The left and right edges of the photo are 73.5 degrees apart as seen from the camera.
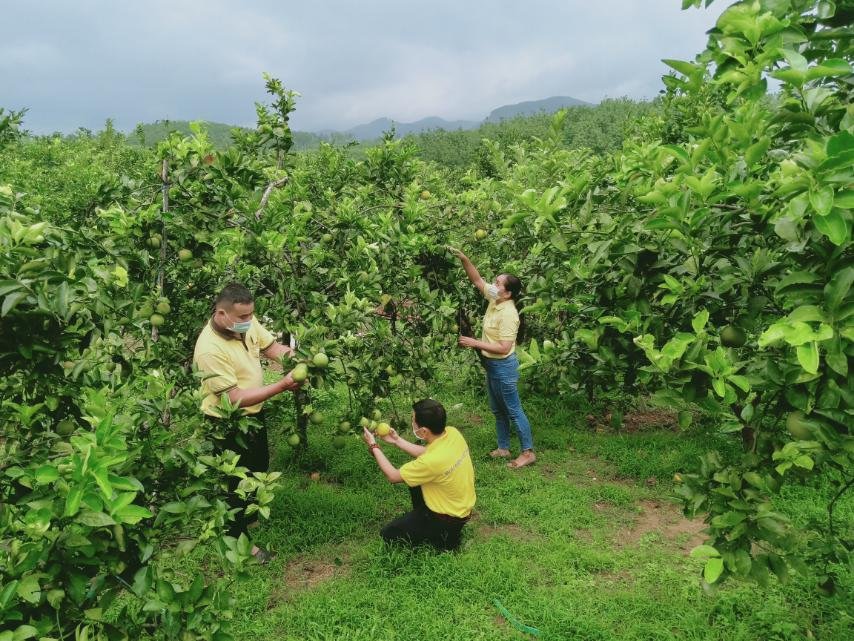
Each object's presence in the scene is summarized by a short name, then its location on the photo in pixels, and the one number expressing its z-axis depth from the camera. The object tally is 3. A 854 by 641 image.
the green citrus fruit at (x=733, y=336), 1.92
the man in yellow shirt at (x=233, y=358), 3.43
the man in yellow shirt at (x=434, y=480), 3.85
